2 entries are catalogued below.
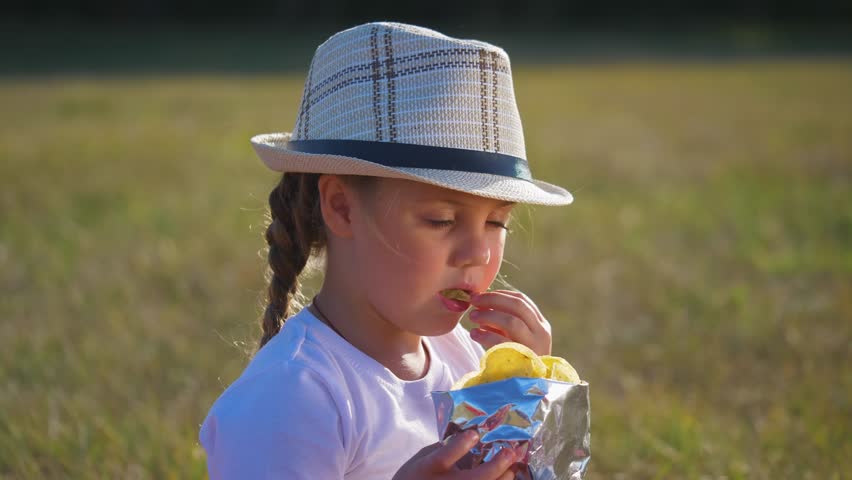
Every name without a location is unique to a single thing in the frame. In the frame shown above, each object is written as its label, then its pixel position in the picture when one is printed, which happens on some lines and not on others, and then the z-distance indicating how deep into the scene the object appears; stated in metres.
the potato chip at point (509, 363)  2.57
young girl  2.58
